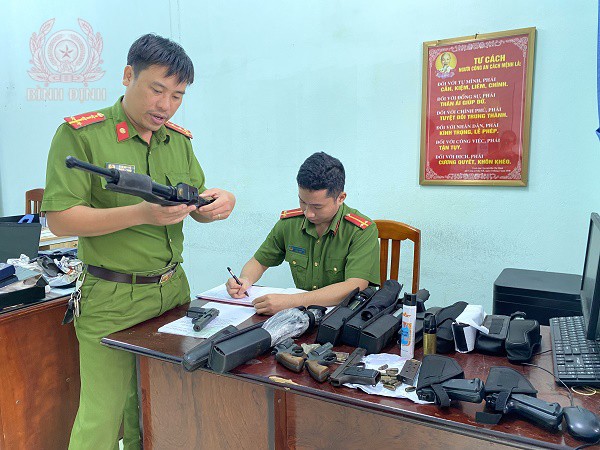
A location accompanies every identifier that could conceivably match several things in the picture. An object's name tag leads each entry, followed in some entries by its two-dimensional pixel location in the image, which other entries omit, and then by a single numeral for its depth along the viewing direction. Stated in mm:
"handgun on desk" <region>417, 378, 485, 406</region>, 957
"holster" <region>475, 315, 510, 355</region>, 1221
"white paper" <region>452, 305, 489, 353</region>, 1237
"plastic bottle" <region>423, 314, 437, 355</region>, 1229
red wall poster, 2225
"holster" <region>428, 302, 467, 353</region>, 1242
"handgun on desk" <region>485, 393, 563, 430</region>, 888
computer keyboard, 1051
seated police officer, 1687
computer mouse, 848
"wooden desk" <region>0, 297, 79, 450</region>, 1586
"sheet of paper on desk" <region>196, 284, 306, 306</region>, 1720
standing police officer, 1282
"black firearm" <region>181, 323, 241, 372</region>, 1155
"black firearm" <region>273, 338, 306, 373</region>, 1155
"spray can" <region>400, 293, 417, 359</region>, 1212
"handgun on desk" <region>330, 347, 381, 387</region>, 1069
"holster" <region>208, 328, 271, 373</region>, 1131
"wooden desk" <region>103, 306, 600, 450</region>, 1012
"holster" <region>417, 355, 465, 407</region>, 978
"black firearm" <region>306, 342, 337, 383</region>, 1104
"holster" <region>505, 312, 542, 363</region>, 1167
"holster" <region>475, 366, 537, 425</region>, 921
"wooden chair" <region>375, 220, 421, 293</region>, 2066
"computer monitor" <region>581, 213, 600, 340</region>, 1062
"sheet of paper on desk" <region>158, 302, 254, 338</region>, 1406
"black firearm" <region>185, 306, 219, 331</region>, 1415
